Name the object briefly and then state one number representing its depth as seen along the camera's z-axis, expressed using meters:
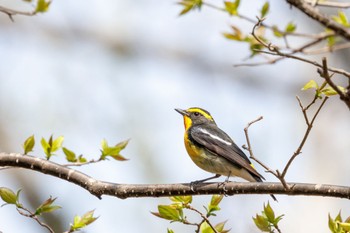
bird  12.55
